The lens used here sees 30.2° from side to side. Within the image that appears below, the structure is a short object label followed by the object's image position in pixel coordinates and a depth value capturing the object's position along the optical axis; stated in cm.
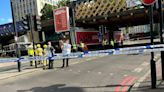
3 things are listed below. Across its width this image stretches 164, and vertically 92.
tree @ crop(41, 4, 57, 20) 9008
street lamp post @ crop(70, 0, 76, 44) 3818
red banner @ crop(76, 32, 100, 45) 4074
